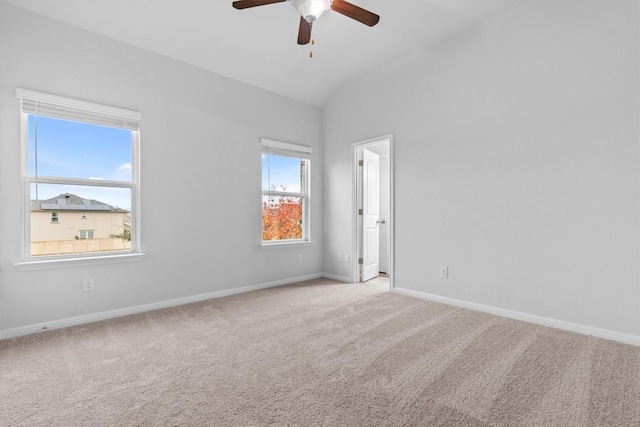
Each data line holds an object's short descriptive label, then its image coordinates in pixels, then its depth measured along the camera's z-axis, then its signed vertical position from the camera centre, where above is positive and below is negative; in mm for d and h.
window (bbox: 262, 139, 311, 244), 4289 +337
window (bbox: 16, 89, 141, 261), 2688 +375
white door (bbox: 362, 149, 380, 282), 4617 +4
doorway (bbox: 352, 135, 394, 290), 4243 +35
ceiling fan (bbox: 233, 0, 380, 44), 2135 +1489
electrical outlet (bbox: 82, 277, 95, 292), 2877 -629
